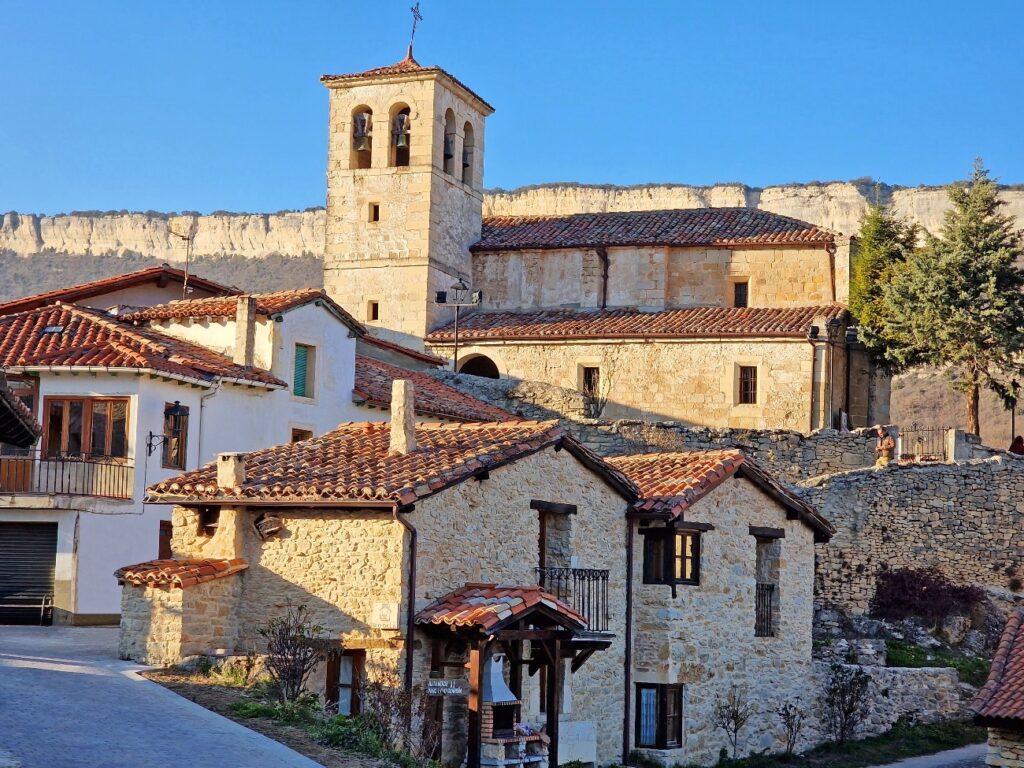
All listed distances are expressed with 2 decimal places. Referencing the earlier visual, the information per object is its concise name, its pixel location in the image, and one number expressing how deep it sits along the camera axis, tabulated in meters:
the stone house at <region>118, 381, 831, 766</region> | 22.00
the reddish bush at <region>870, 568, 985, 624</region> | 34.69
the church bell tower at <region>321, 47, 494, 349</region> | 48.25
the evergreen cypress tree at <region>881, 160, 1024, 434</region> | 42.97
